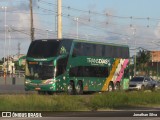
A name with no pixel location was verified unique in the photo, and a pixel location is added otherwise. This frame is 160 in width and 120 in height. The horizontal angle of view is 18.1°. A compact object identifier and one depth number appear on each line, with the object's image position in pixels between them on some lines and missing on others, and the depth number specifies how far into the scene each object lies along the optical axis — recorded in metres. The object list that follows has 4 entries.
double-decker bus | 38.28
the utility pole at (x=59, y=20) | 40.69
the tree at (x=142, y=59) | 127.34
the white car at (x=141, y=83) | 51.97
